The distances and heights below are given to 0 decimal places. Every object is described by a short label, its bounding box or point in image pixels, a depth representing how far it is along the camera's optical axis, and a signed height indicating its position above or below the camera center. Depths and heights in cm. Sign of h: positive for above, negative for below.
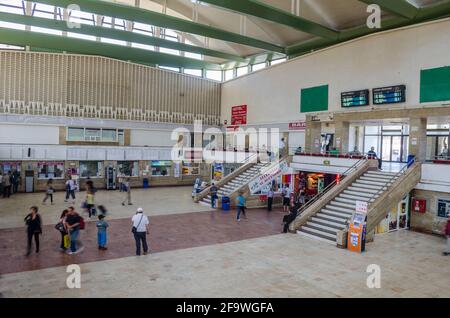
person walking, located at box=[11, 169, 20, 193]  2077 -193
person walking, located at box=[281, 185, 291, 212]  1766 -230
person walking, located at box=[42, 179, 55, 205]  1725 -207
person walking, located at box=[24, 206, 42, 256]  955 -214
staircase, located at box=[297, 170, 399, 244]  1271 -202
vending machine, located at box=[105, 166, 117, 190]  2405 -188
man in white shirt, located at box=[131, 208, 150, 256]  970 -222
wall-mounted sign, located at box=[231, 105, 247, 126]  2722 +310
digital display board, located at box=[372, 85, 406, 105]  1642 +304
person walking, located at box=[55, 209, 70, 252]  994 -256
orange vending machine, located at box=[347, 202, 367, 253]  1093 -239
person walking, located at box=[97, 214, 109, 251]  1015 -248
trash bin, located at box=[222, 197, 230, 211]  1744 -259
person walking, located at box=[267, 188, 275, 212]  1792 -246
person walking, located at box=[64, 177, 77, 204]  1786 -197
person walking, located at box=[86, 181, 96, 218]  1362 -202
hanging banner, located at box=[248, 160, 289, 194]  1891 -127
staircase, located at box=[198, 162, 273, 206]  1940 -171
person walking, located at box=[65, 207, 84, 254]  962 -214
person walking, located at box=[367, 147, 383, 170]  1676 +1
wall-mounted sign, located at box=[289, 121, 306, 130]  2180 +187
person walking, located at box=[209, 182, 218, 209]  1808 -236
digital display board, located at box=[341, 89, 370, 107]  1803 +309
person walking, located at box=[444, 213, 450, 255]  1079 -240
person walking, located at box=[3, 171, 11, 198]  1942 -215
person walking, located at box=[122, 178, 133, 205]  1729 -248
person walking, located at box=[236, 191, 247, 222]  1513 -230
